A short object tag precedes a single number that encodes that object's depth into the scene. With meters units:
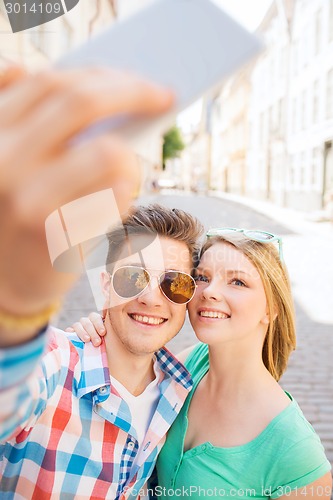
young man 1.40
